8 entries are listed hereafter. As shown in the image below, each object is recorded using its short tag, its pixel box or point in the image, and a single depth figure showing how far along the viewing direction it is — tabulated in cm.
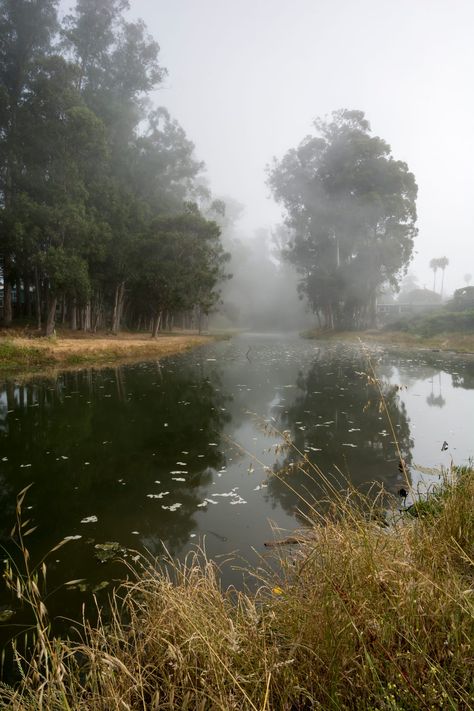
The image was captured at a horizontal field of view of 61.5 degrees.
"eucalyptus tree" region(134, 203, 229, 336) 3488
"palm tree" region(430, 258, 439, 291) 12962
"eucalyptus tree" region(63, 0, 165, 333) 3378
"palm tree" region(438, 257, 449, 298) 12725
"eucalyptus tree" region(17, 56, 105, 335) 2572
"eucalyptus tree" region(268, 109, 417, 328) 4350
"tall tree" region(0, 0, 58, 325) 2761
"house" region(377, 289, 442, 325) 5409
